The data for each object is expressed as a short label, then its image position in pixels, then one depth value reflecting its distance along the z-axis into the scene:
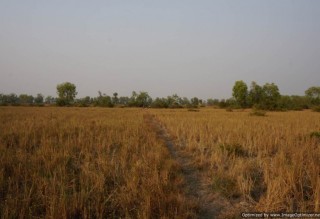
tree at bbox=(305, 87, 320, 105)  85.49
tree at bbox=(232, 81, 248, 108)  72.61
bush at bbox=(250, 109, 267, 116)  28.86
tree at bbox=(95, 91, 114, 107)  81.38
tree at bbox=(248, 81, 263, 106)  67.53
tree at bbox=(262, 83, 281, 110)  61.49
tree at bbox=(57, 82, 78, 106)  101.56
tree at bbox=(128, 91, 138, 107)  93.97
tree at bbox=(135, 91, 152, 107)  96.14
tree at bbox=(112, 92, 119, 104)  124.01
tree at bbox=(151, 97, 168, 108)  80.91
